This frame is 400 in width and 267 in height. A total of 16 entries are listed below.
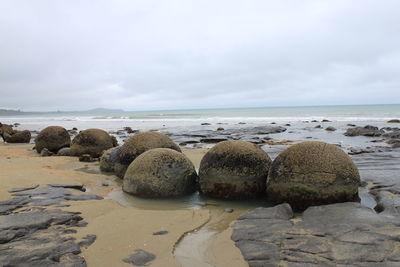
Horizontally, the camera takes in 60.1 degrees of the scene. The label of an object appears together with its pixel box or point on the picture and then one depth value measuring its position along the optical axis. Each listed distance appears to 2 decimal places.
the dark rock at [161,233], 4.42
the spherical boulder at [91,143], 11.66
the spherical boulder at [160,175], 6.36
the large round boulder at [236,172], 6.12
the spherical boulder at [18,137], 19.28
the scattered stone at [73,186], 6.92
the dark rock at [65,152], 12.24
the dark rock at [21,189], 6.25
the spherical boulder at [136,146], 8.12
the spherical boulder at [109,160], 9.03
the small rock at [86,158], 11.04
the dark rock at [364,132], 21.13
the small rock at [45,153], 12.71
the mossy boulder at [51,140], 13.62
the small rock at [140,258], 3.54
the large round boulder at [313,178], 5.38
